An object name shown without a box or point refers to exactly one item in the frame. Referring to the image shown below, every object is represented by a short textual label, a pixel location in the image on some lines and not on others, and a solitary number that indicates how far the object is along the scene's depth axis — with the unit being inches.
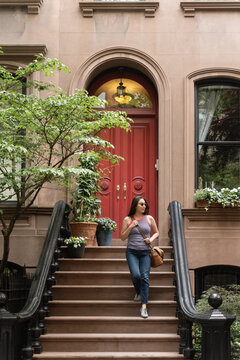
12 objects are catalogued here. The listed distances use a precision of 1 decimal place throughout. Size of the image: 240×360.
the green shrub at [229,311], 305.1
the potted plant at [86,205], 401.4
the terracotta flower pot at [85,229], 400.2
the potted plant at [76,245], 383.2
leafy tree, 327.3
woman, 335.6
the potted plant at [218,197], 409.1
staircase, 319.6
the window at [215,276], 418.3
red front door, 453.4
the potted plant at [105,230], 414.0
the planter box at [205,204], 413.1
